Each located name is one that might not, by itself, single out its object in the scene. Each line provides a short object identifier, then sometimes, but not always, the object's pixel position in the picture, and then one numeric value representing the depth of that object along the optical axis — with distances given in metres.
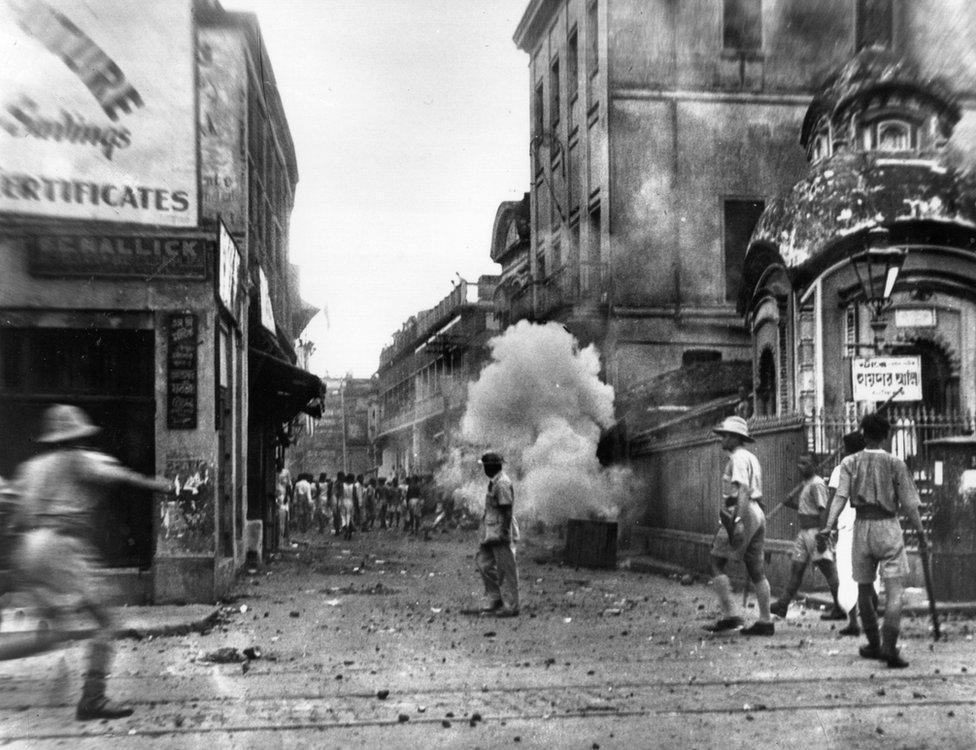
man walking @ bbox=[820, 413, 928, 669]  8.27
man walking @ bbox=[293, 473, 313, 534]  32.62
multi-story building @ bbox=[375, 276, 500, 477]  46.97
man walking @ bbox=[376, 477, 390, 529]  33.72
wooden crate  18.55
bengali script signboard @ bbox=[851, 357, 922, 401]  11.59
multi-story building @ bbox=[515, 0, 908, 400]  26.16
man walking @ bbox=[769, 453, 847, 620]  11.20
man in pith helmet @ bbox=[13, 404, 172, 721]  6.65
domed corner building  18.84
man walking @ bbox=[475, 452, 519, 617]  11.75
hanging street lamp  12.77
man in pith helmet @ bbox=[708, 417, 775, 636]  10.04
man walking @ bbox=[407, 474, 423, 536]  30.97
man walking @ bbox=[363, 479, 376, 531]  33.56
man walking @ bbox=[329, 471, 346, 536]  28.50
